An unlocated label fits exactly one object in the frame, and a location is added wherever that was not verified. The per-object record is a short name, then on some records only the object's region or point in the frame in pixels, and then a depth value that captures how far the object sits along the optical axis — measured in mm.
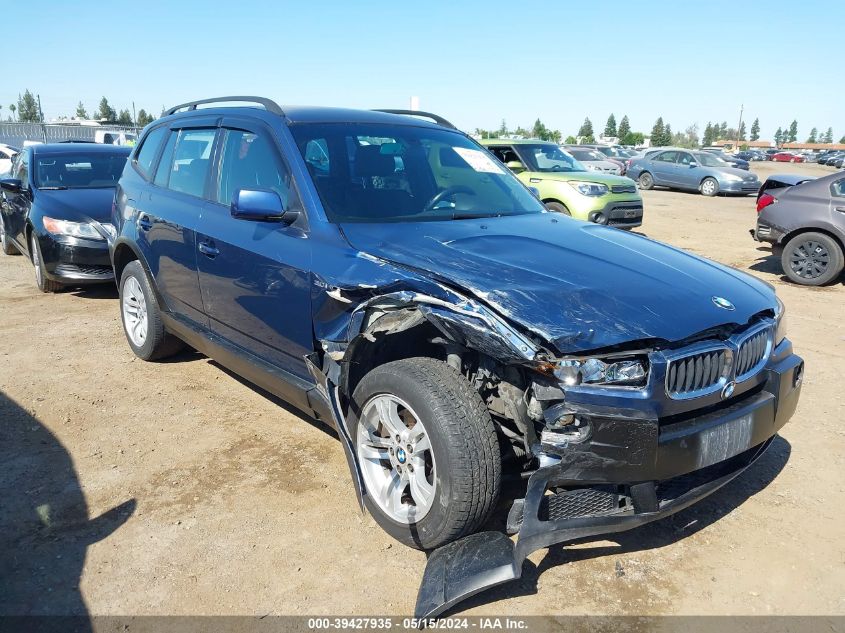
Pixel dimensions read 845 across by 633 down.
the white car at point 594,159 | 22855
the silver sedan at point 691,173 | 22469
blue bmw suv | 2479
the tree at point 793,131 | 165625
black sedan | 7156
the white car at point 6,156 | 18953
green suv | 10844
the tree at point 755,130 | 154250
